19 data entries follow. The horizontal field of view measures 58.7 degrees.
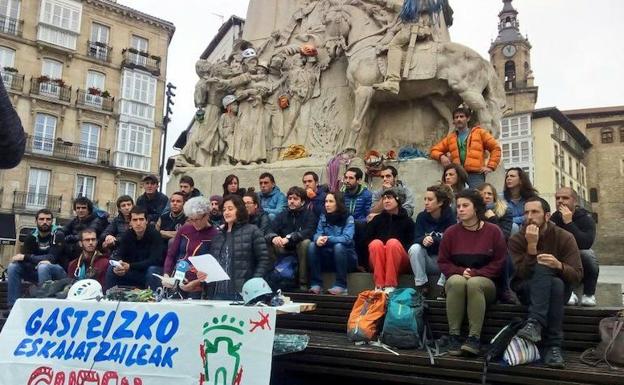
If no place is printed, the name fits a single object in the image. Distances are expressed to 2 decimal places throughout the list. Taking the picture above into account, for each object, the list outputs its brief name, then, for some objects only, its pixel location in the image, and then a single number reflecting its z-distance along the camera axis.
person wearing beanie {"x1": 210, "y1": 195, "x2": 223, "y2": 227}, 7.80
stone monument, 9.30
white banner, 3.93
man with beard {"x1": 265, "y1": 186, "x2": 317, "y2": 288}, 6.59
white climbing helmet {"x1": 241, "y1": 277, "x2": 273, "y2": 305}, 4.36
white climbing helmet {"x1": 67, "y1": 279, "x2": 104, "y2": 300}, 4.53
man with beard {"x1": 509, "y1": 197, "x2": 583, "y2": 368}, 4.18
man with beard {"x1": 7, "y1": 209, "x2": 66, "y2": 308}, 7.24
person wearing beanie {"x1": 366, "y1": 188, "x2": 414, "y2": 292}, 5.63
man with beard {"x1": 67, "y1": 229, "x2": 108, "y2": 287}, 6.84
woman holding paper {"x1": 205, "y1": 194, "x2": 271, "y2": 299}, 5.50
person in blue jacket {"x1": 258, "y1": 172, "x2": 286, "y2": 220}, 7.82
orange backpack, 4.79
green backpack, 4.62
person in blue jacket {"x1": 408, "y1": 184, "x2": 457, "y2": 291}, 5.60
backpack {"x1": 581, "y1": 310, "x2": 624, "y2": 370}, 3.96
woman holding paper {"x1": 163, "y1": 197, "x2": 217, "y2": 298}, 6.04
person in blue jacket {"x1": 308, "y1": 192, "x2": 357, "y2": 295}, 6.37
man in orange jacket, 8.09
